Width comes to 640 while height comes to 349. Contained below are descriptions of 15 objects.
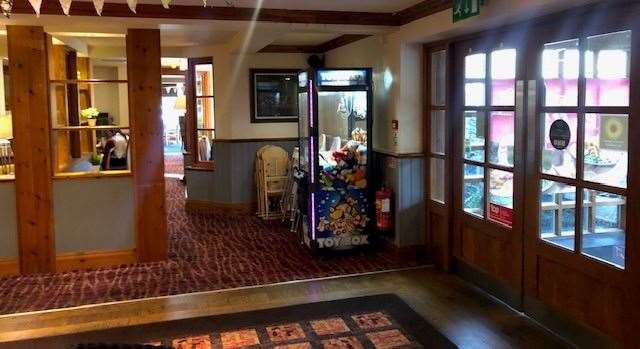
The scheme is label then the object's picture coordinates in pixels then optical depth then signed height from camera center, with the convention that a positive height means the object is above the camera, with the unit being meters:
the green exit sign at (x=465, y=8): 3.97 +0.79
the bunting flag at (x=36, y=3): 2.53 +0.54
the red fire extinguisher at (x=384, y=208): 5.59 -0.82
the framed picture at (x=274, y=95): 7.98 +0.41
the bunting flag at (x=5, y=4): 2.99 +0.65
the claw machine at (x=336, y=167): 5.54 -0.42
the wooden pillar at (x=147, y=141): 5.23 -0.14
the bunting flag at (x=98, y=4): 2.79 +0.59
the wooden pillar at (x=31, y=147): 5.02 -0.16
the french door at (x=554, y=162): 3.22 -0.27
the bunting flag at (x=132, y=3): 2.66 +0.57
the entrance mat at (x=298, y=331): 3.72 -1.38
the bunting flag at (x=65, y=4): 2.57 +0.55
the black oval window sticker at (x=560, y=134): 3.64 -0.08
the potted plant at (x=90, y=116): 6.01 +0.12
